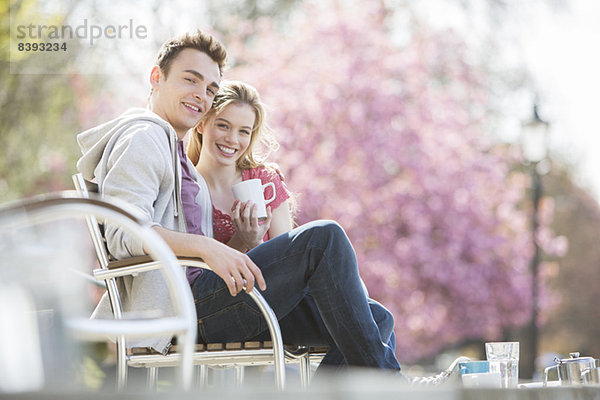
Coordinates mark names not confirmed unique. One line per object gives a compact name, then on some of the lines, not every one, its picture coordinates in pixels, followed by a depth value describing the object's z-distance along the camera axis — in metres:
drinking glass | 4.59
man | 4.24
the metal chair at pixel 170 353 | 4.07
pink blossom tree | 20.70
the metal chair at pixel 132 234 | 2.59
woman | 5.73
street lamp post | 18.06
